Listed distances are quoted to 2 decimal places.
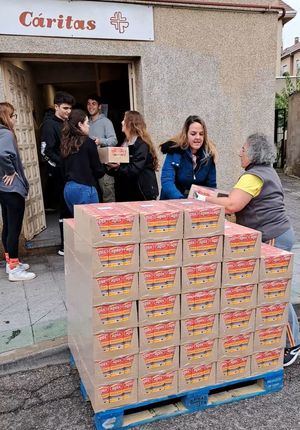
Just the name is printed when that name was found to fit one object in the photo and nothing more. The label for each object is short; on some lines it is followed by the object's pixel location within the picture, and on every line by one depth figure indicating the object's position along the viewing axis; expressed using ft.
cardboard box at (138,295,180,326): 7.68
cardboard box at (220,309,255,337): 8.36
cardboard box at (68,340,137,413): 7.52
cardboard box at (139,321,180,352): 7.79
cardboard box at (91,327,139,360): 7.45
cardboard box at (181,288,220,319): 7.98
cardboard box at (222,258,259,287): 8.14
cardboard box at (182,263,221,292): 7.87
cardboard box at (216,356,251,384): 8.48
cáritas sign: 15.30
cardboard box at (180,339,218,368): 8.14
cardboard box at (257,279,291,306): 8.52
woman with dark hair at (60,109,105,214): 13.33
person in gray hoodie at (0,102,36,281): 13.44
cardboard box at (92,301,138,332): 7.38
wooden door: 16.90
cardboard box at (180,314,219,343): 8.07
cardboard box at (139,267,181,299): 7.59
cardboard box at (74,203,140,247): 7.04
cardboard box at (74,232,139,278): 7.16
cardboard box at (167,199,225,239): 7.66
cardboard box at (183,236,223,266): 7.77
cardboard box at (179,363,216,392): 8.18
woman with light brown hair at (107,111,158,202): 13.42
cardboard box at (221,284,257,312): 8.26
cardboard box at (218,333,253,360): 8.45
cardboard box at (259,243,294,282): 8.45
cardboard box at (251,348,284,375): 8.70
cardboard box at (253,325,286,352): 8.68
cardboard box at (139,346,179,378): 7.87
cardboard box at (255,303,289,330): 8.61
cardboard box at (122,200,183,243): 7.39
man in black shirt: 15.76
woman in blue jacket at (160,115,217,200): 11.80
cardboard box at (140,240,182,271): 7.48
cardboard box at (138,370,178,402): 7.91
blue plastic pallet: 7.63
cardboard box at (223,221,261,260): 8.07
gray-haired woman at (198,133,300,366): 9.55
